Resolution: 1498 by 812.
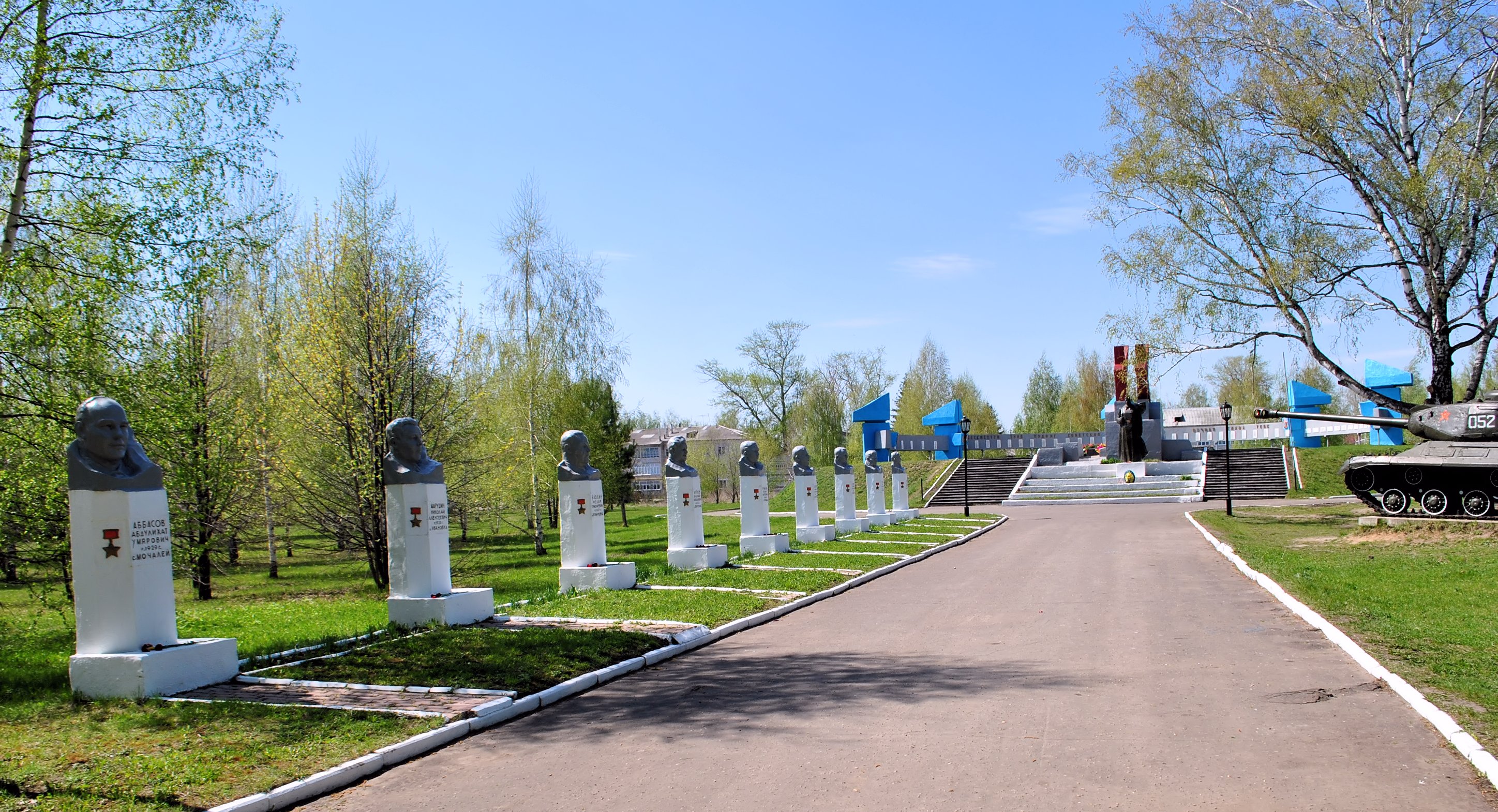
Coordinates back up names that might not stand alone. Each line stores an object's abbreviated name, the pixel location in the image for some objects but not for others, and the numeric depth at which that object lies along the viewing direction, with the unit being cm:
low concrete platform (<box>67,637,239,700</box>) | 734
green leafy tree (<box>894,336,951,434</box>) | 6406
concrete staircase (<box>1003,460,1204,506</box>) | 3981
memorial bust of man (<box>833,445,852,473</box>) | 2431
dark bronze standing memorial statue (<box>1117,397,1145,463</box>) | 4744
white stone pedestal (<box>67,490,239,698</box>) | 745
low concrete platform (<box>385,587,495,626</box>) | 1075
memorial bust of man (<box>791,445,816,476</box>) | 2204
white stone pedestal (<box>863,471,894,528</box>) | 2853
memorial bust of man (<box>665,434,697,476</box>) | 1672
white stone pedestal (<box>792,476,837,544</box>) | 2222
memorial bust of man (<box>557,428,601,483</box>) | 1403
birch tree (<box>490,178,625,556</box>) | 3034
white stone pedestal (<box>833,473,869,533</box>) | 2462
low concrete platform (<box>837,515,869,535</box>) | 2444
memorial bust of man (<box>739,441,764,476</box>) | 1917
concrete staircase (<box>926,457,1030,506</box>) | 4358
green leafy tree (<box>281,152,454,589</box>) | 1844
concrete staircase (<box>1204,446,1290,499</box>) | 3922
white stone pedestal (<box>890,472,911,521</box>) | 3092
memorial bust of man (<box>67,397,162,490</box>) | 757
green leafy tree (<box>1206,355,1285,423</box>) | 7112
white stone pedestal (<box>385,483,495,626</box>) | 1084
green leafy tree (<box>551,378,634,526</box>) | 3309
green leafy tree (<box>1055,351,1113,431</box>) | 6894
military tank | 1980
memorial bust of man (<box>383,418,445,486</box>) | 1116
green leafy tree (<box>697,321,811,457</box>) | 5972
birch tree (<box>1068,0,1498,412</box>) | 2180
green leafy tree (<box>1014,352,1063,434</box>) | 7388
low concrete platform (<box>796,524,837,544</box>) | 2220
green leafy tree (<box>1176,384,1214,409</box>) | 9081
